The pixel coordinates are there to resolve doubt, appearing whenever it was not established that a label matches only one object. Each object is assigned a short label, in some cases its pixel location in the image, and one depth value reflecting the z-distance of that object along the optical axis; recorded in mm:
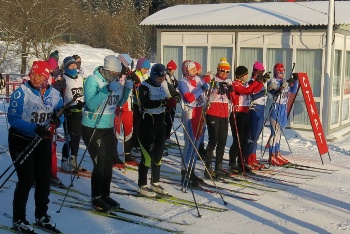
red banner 9047
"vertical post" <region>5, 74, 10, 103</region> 18388
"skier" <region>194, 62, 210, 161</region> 8969
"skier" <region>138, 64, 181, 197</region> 6285
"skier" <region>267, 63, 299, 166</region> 8570
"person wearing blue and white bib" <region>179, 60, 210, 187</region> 6961
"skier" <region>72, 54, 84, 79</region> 7908
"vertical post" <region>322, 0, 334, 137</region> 11250
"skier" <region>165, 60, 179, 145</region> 9095
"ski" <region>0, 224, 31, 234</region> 5094
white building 12070
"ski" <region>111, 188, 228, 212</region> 6102
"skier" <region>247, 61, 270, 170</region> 8070
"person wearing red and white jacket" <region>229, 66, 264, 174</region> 7574
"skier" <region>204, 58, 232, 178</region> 7320
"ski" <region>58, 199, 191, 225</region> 5558
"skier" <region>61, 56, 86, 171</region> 7508
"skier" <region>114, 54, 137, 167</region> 8375
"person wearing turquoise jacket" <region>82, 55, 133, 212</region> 5652
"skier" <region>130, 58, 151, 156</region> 8445
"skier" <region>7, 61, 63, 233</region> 4891
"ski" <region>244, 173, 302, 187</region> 7547
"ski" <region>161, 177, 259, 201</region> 6613
